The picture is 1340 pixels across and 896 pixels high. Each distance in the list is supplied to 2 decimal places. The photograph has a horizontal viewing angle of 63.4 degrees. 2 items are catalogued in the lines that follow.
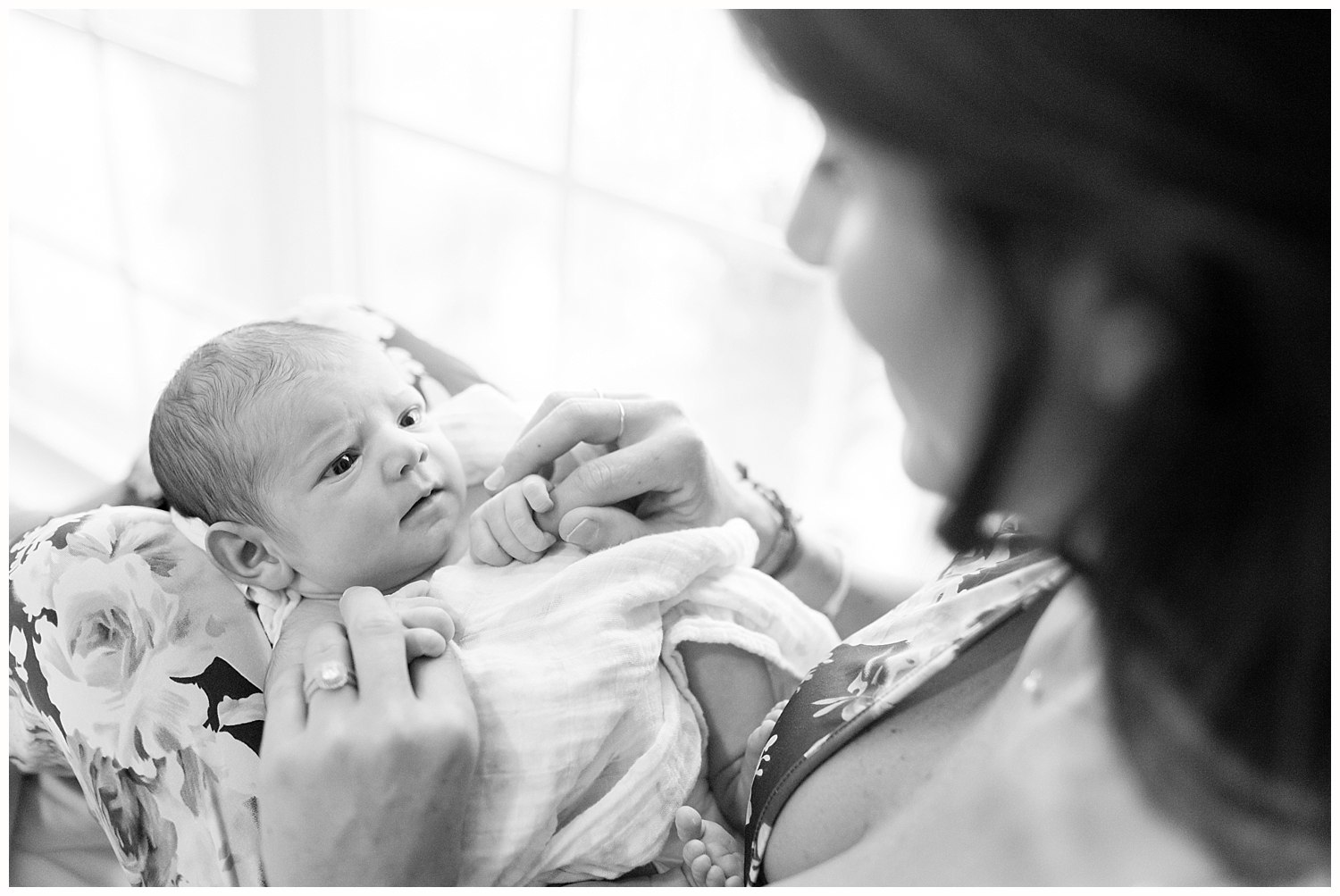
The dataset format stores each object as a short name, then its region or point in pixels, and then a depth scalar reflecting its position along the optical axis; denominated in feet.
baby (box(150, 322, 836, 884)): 2.92
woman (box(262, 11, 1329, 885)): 1.84
